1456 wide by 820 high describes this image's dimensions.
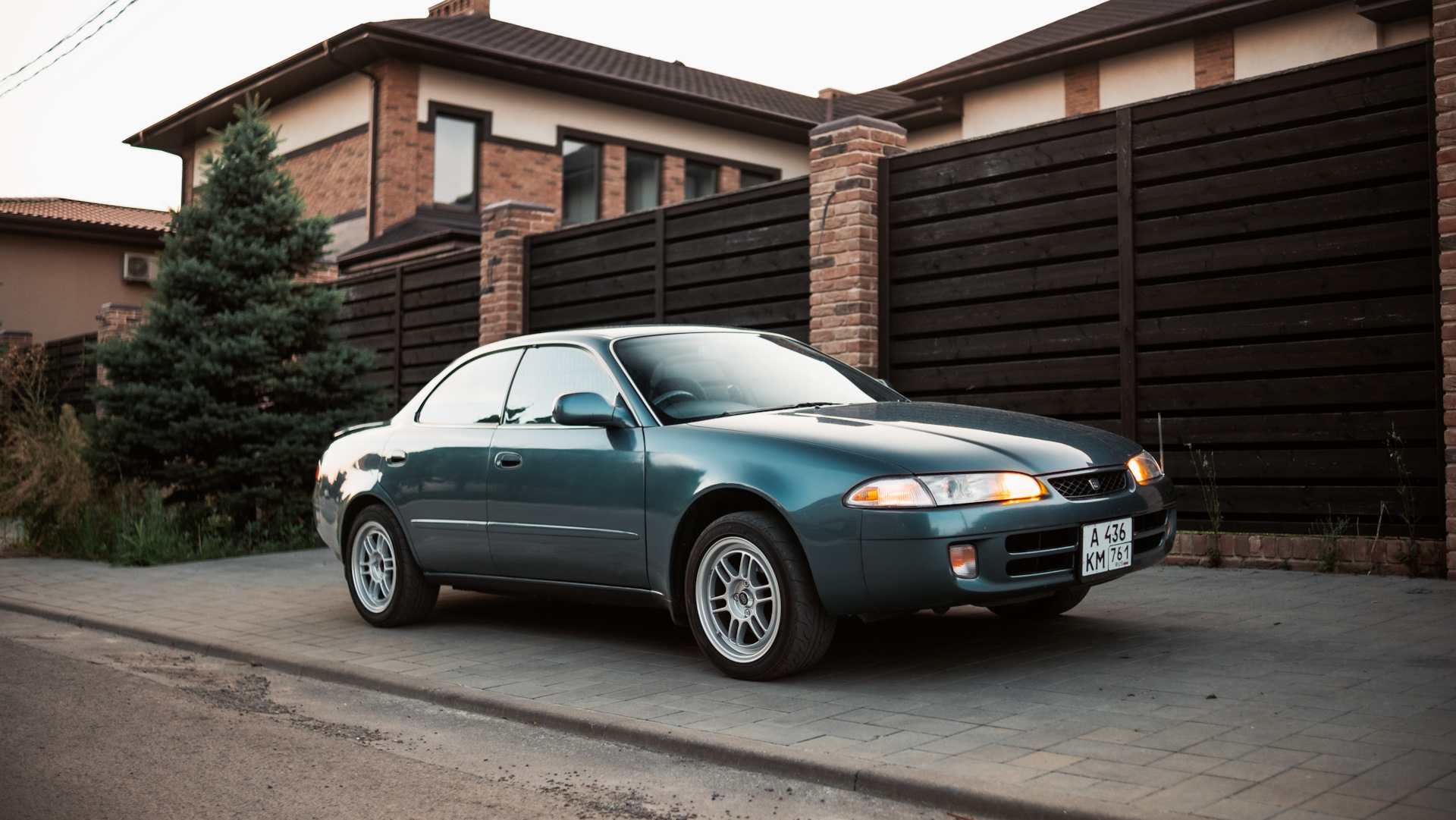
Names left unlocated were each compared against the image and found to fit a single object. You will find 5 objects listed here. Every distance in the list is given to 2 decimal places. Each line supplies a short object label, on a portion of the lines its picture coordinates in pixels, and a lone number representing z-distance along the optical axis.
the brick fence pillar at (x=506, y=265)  13.42
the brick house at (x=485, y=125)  21.56
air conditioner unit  31.28
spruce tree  12.05
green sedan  4.85
